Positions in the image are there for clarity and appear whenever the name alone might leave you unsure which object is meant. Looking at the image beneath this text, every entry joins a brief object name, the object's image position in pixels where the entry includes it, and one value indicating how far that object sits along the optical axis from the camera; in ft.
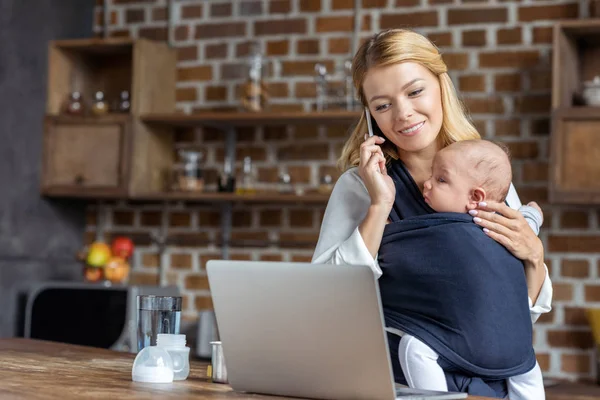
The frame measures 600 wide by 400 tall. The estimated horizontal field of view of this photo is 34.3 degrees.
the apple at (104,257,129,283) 12.25
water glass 5.64
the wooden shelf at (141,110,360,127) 11.35
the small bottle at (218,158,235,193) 12.00
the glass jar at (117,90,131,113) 12.50
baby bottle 5.23
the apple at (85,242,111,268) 12.23
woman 5.48
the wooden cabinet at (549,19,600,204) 10.25
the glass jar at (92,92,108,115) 12.51
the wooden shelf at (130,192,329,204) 11.44
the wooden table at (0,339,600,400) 4.43
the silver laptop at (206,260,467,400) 4.05
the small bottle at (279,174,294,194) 11.87
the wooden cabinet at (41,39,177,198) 12.25
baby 5.38
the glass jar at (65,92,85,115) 12.64
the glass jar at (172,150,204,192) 12.14
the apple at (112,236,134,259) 12.41
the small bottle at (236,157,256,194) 12.05
